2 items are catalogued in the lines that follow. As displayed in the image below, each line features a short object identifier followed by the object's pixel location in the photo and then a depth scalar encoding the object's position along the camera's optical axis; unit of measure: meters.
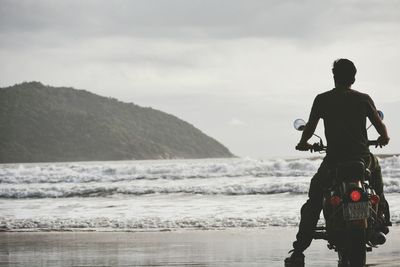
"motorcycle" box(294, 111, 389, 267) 10.46
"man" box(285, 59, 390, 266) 11.04
